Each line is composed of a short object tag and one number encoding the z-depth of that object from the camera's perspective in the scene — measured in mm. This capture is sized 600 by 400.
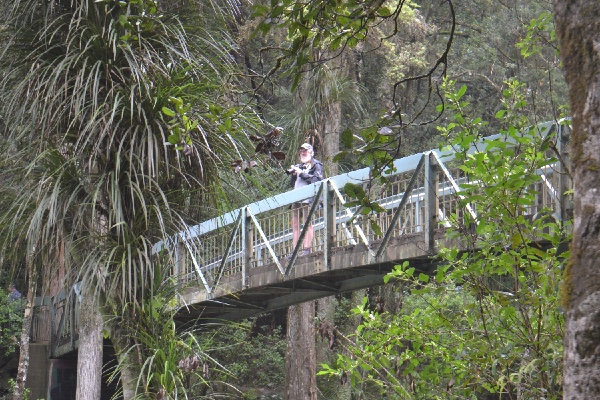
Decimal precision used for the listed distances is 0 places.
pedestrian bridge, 15219
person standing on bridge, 19000
